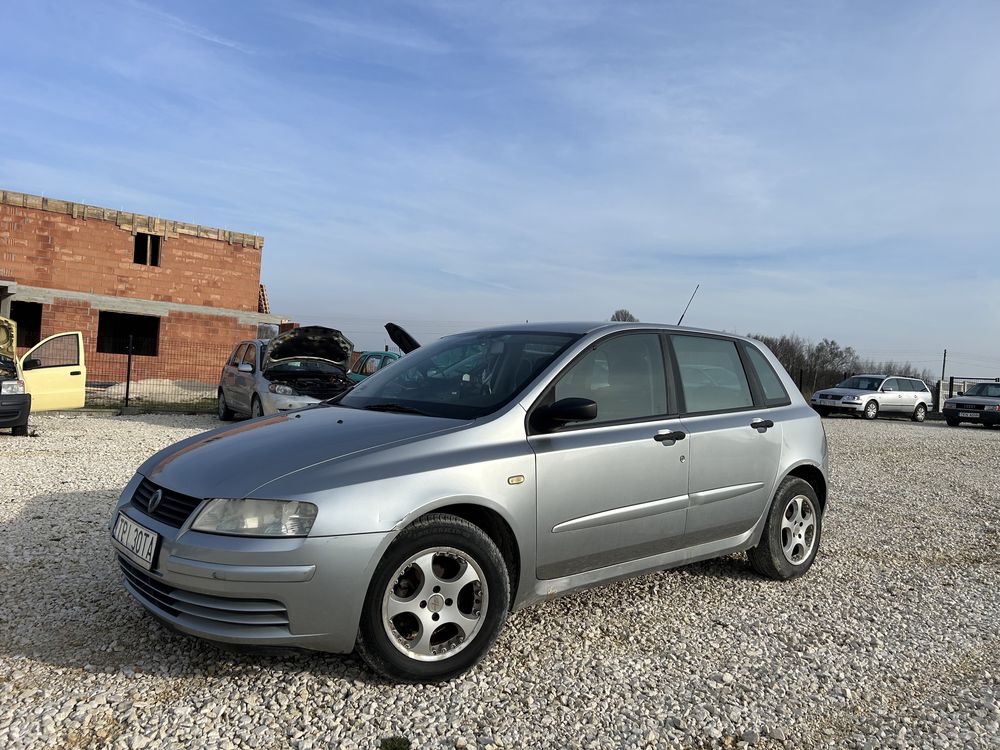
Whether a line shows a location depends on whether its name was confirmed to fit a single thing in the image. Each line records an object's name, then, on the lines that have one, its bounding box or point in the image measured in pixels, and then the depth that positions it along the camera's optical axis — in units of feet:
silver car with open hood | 39.04
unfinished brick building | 77.97
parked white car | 78.38
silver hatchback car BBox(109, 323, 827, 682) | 9.69
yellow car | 35.91
